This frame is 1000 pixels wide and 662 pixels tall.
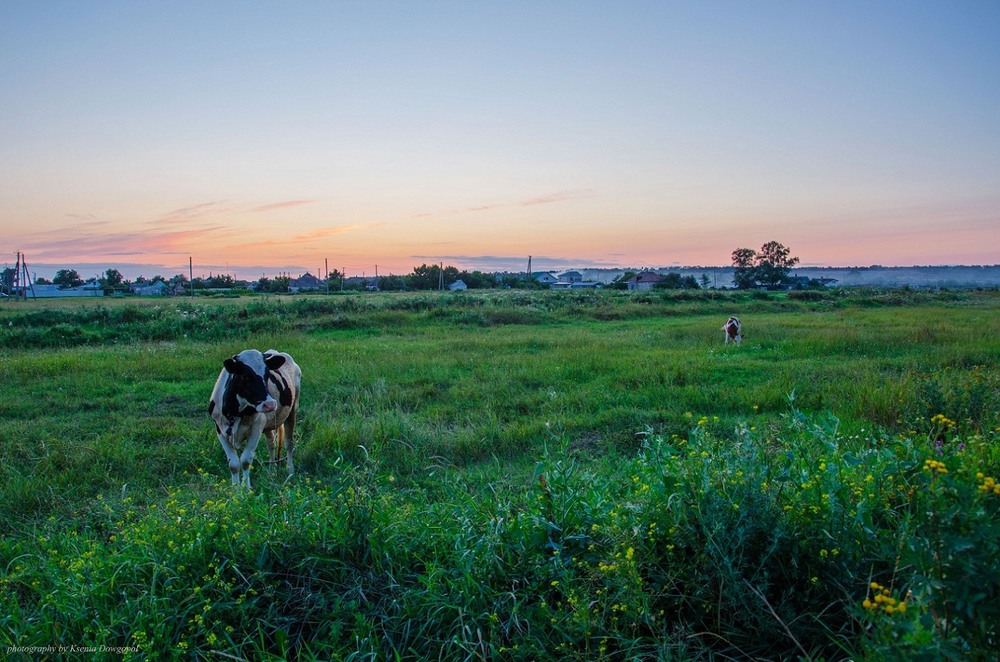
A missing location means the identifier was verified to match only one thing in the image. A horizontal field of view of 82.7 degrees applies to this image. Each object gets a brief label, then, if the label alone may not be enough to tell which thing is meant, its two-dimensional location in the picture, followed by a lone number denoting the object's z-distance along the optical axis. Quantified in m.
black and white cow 5.87
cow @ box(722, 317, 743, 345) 16.51
